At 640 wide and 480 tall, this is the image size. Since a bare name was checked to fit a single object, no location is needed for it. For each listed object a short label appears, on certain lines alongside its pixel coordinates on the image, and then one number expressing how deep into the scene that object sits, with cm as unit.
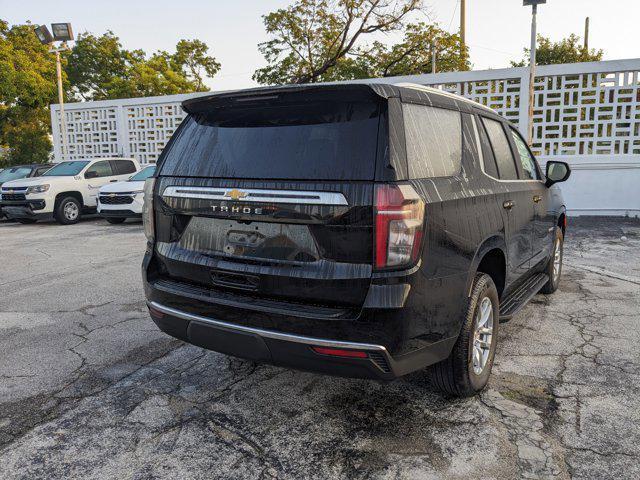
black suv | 242
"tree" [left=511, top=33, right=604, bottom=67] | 3566
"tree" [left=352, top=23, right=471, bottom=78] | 2827
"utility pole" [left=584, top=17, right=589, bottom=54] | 4172
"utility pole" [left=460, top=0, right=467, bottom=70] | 3455
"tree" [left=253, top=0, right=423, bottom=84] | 2581
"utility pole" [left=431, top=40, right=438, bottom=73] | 2648
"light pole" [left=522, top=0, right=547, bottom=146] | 1234
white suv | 1270
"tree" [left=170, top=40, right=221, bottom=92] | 4312
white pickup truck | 1319
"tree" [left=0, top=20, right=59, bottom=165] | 2370
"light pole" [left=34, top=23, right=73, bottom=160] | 1861
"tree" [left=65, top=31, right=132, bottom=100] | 4238
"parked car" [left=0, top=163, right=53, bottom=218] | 1520
